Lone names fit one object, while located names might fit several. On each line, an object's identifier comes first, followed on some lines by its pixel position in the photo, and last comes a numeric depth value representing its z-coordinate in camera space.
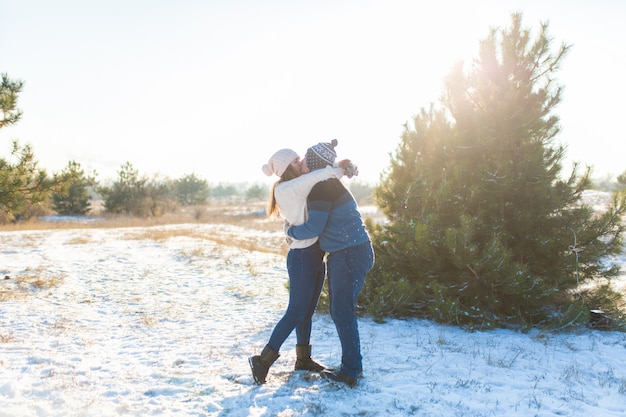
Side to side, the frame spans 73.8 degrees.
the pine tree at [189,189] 47.94
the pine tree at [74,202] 34.16
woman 3.38
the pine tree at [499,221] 5.70
